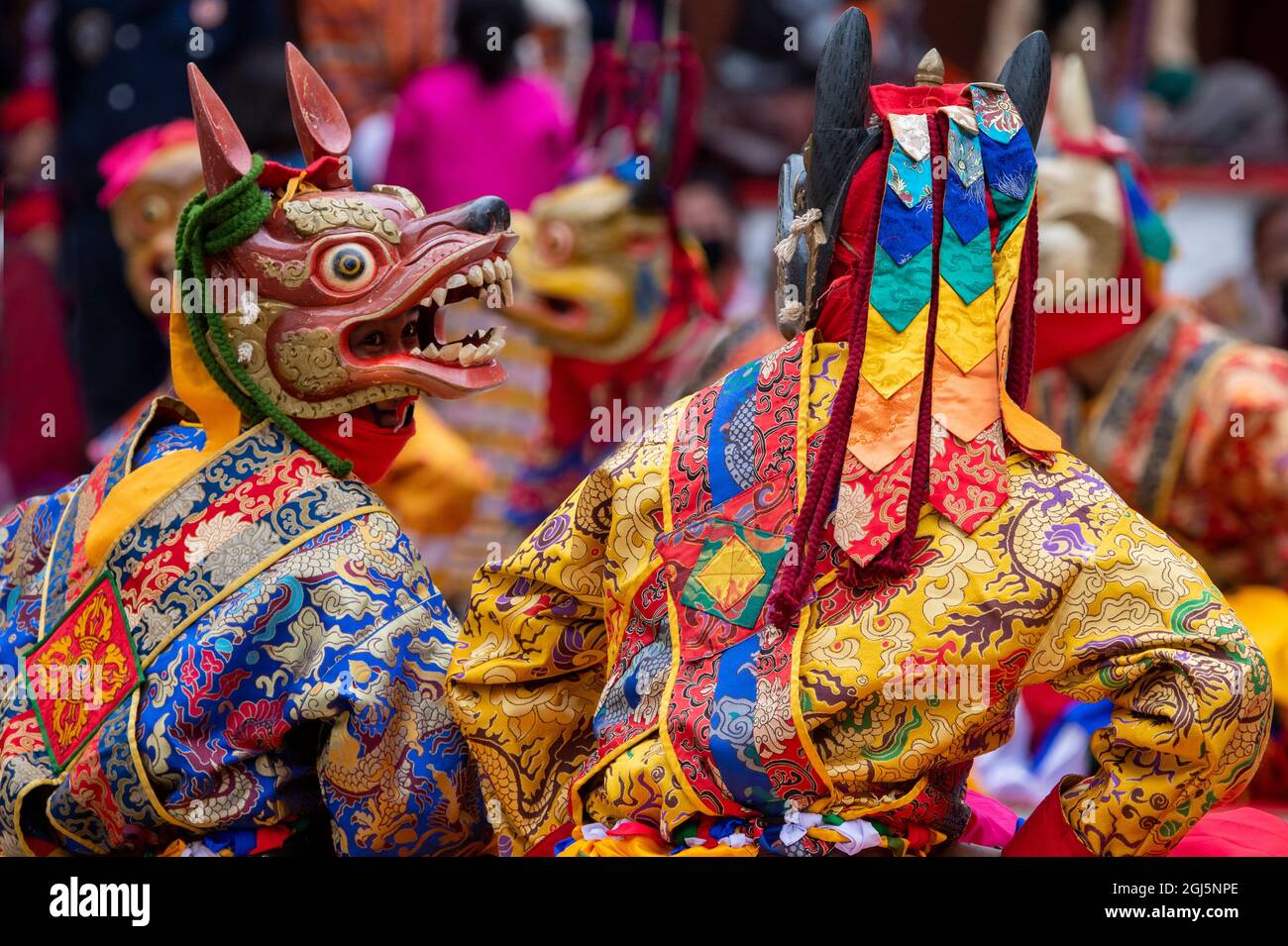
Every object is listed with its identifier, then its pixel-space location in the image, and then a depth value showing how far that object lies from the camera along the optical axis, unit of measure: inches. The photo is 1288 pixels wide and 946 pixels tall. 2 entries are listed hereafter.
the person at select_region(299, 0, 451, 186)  720.3
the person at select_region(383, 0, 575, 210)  655.8
